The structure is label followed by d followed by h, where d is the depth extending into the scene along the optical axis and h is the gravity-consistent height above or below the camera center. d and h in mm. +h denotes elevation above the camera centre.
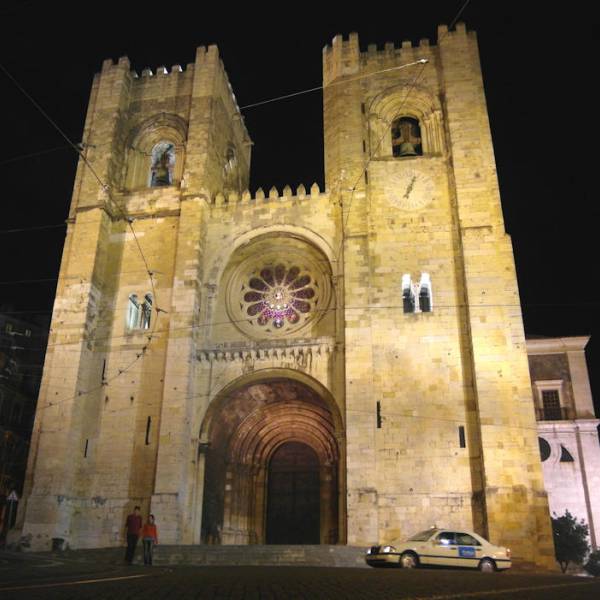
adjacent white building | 23531 +4105
